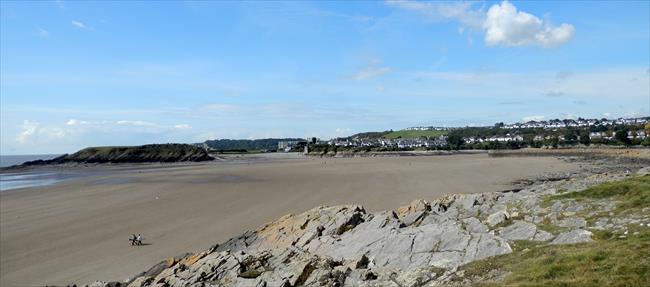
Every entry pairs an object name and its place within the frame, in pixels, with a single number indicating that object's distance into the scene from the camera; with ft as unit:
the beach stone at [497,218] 50.31
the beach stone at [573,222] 44.78
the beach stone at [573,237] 40.01
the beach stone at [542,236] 42.28
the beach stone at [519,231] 43.78
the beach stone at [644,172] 73.10
